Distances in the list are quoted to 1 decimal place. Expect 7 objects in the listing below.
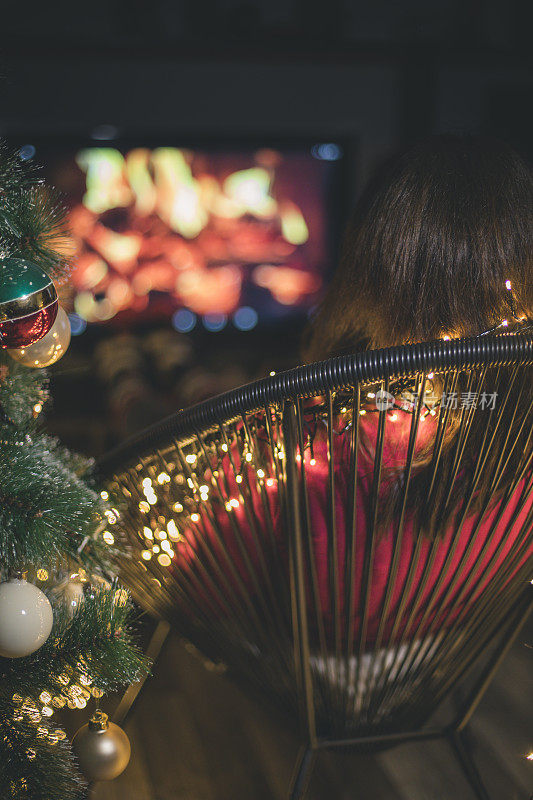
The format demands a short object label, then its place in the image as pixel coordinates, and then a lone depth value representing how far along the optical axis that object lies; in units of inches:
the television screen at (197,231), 106.7
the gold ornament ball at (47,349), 30.4
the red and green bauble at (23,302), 26.8
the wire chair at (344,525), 27.9
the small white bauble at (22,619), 27.0
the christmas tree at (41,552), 27.6
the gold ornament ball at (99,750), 36.8
